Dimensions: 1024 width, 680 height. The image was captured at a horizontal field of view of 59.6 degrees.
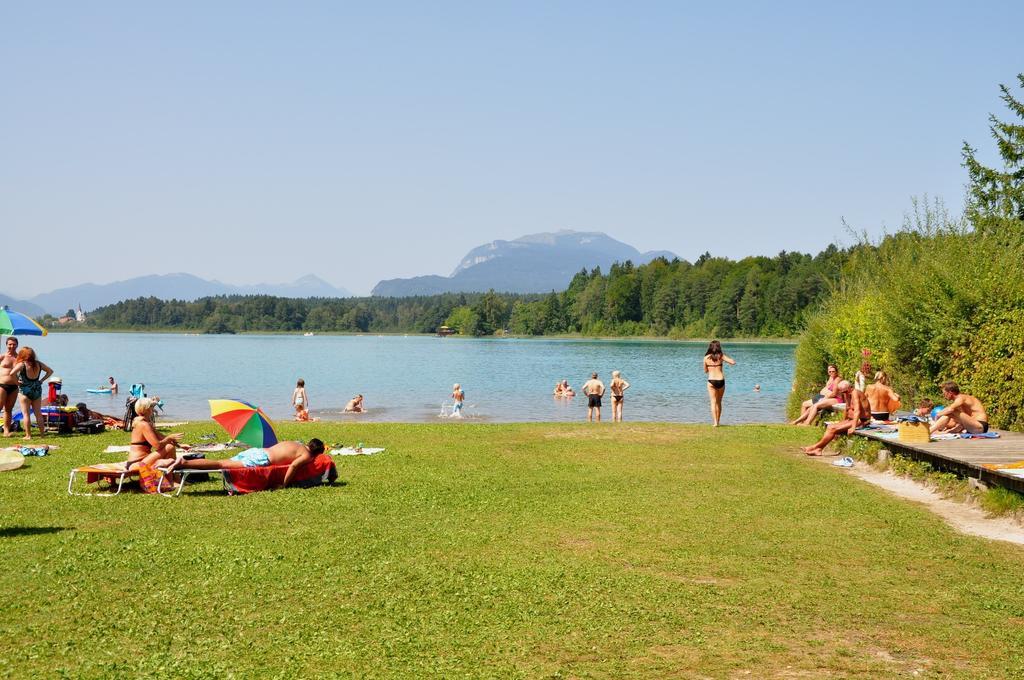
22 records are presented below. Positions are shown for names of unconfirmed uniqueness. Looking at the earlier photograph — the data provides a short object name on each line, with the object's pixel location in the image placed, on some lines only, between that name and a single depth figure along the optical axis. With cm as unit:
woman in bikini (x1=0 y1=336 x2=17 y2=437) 1706
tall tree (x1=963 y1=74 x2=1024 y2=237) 3798
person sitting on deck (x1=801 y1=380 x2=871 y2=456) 1611
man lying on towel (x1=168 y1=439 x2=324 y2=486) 1168
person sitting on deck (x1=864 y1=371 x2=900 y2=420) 1781
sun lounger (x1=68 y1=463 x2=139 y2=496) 1127
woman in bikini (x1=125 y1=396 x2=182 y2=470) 1170
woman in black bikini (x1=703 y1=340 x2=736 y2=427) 2058
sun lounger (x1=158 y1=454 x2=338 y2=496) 1146
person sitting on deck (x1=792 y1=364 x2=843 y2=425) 2148
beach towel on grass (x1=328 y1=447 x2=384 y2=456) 1540
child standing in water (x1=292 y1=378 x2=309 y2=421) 2713
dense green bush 1680
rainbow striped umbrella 1317
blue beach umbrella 1869
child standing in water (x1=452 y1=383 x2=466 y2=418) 3397
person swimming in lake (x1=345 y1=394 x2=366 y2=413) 3684
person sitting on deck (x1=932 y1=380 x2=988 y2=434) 1459
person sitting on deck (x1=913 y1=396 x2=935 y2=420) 1709
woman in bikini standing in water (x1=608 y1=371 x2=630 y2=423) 2625
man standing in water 2736
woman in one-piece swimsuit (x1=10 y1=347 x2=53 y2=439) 1733
